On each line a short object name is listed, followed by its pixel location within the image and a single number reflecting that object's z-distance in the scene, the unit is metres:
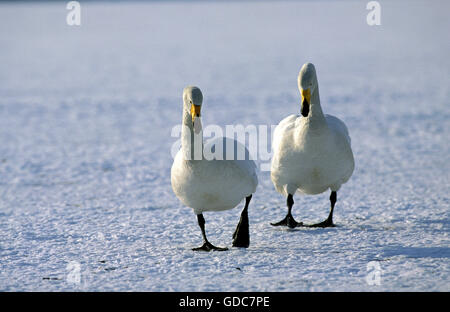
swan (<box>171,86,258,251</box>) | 8.78
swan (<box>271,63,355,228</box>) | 9.93
